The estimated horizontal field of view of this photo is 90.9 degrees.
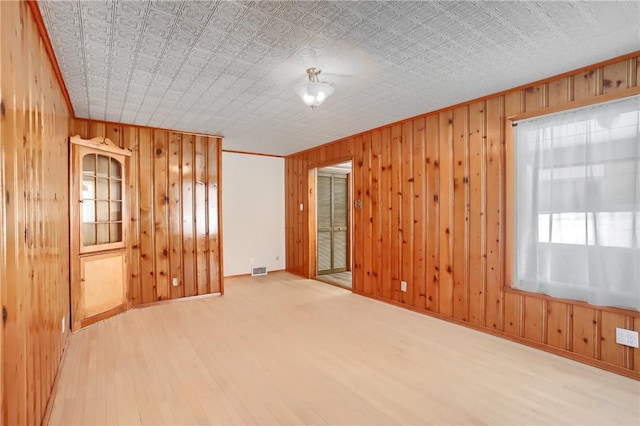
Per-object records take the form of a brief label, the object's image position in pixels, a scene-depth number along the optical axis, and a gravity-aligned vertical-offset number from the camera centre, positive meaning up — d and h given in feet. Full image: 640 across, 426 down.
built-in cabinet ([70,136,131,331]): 11.30 -0.82
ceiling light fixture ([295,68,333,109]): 8.48 +3.23
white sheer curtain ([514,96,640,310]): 7.76 +0.07
